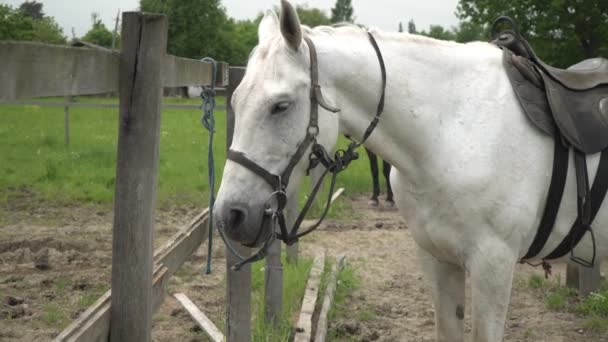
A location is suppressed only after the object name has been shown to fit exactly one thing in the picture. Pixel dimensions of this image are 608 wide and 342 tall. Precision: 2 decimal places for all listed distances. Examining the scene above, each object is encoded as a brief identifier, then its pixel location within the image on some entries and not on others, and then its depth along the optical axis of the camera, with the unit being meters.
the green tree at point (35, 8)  63.86
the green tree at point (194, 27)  53.75
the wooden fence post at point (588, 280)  4.85
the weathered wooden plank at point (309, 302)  3.76
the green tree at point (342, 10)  93.62
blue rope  2.63
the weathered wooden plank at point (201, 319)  3.63
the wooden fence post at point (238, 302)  3.24
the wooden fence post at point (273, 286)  3.95
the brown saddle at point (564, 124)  2.69
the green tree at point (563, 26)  15.88
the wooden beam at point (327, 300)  3.89
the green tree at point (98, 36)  69.94
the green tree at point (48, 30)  50.60
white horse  2.41
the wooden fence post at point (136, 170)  1.99
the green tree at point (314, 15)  87.55
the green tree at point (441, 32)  79.69
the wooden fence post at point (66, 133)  12.00
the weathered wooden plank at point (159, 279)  1.91
